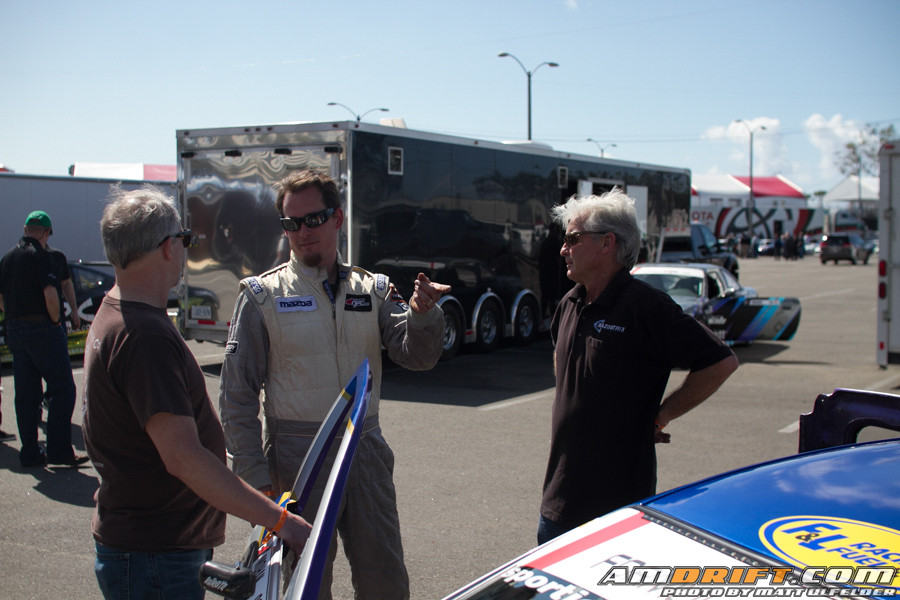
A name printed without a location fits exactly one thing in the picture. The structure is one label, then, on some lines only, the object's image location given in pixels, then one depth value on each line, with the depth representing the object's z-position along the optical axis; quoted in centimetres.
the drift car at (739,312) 1214
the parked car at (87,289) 1156
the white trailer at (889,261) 1027
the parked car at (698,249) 1916
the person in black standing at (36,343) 636
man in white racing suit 288
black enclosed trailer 1030
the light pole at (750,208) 6198
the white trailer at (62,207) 1538
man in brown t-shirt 209
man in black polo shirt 282
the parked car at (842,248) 4719
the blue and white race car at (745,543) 151
